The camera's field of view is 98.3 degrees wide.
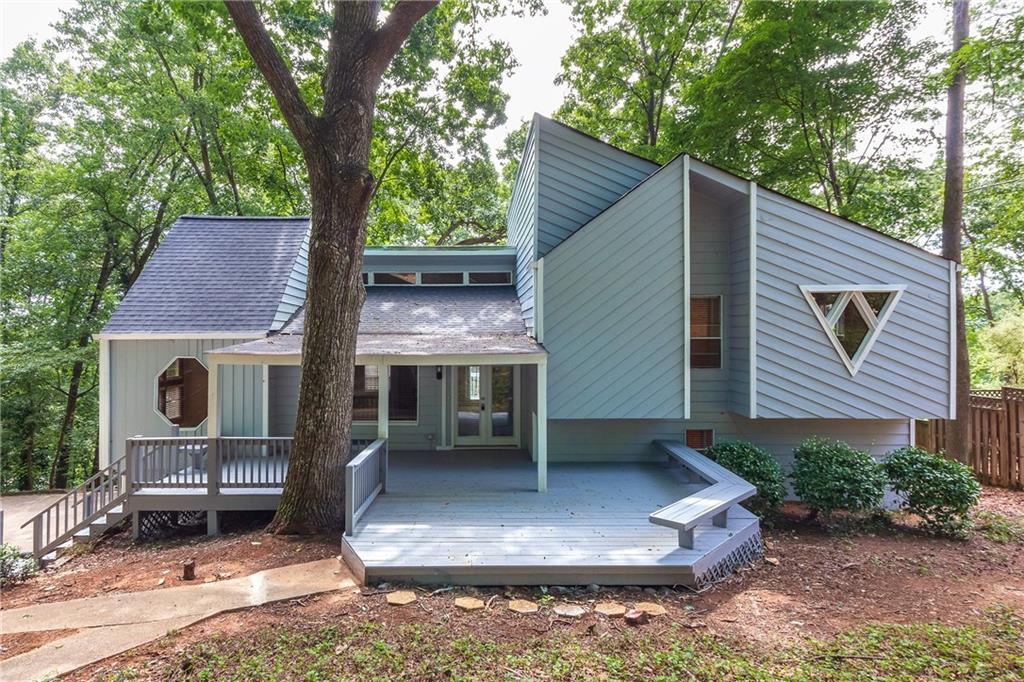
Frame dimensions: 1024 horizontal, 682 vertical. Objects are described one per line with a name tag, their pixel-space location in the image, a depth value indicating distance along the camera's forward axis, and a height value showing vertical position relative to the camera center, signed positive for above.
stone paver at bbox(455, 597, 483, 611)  3.62 -2.16
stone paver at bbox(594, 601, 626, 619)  3.55 -2.16
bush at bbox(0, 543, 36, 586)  5.10 -2.65
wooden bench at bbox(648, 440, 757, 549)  4.12 -1.64
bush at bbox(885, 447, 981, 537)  5.60 -1.84
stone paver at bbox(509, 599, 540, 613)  3.61 -2.17
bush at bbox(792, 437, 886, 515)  5.67 -1.77
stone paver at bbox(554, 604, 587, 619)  3.54 -2.16
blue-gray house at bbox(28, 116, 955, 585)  4.81 -0.55
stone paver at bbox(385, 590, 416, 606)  3.64 -2.13
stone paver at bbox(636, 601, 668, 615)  3.57 -2.16
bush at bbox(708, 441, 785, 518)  6.00 -1.76
